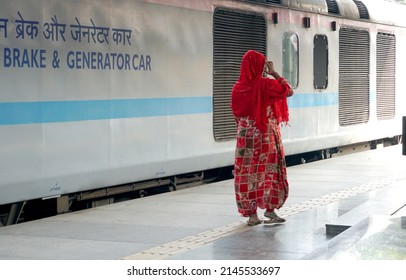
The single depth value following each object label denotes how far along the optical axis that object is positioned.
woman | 15.48
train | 15.79
